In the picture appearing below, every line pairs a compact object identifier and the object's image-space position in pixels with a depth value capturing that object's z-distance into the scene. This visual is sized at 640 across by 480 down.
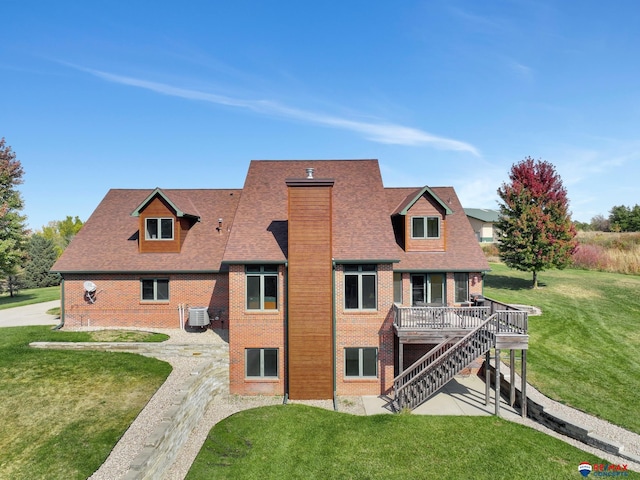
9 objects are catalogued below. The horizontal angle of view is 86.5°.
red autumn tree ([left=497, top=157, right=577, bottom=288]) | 27.88
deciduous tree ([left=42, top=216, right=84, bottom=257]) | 73.03
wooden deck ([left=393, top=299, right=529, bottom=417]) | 13.04
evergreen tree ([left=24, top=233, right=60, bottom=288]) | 39.88
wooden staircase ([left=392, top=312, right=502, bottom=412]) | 13.22
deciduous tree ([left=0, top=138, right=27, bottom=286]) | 28.02
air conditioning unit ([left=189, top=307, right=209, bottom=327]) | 16.70
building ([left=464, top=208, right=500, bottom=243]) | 61.53
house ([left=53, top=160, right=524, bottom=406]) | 14.27
